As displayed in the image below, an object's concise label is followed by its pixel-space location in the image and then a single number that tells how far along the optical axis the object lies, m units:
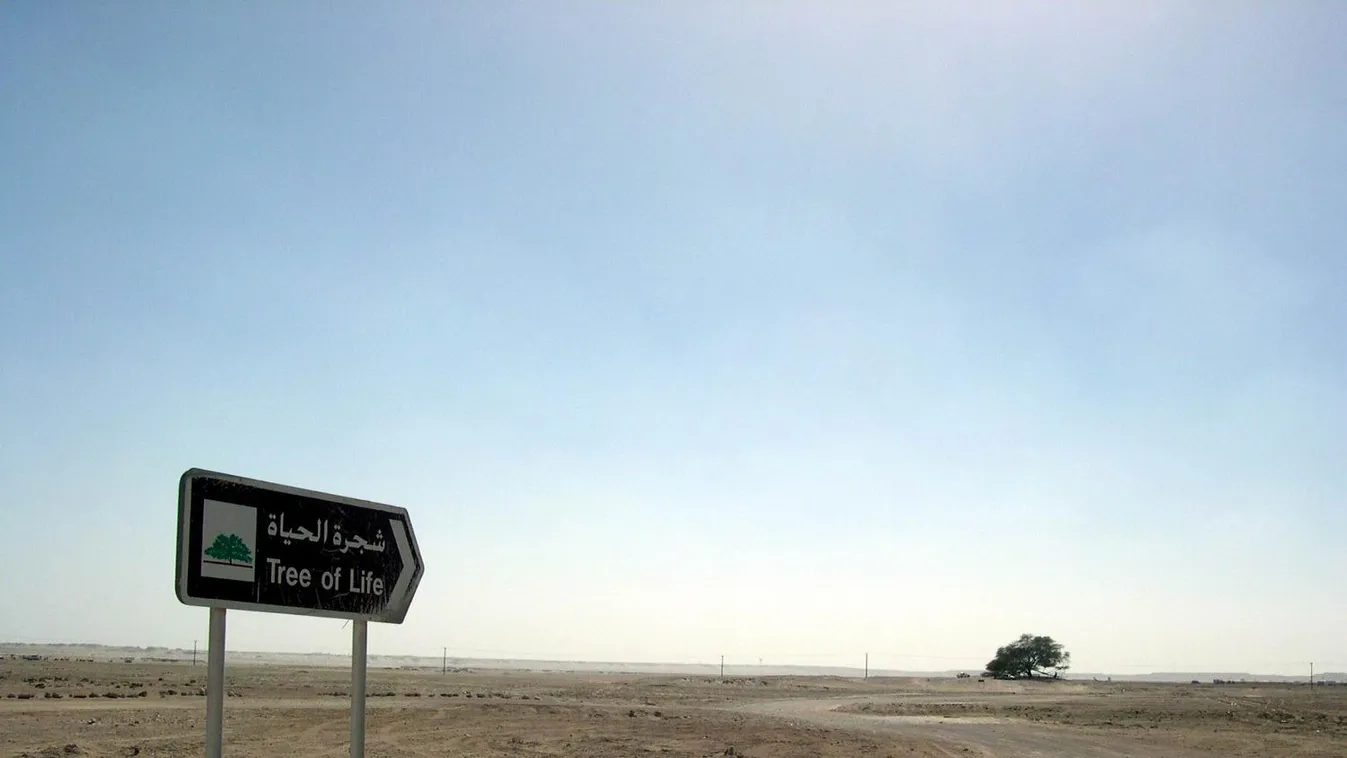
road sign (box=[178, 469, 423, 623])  5.18
